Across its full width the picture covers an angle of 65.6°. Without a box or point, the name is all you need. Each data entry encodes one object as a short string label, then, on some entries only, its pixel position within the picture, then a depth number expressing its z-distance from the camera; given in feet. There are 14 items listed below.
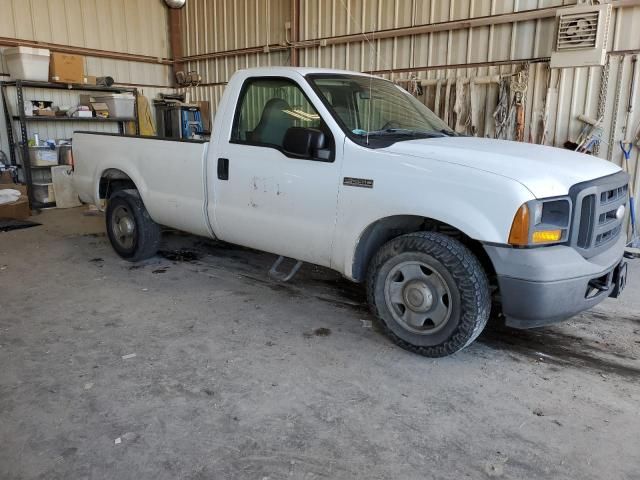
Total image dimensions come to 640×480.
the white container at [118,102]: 32.42
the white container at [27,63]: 27.68
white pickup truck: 9.02
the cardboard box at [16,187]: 26.43
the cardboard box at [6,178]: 27.61
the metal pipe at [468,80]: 22.98
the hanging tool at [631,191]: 20.49
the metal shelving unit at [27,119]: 27.86
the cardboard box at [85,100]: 32.24
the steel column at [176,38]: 37.99
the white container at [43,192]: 28.63
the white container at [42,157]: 29.17
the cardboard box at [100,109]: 31.99
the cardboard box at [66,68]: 29.22
